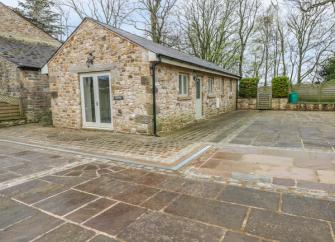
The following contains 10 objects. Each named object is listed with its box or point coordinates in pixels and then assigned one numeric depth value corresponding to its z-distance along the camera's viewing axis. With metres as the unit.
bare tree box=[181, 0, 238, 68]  19.77
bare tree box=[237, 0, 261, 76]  21.00
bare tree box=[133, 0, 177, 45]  18.41
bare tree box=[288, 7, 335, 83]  19.20
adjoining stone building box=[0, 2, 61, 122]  11.03
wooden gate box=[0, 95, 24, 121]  10.39
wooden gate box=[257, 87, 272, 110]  17.36
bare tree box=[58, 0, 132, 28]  20.09
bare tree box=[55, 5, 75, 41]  21.37
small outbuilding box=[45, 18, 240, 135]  7.37
